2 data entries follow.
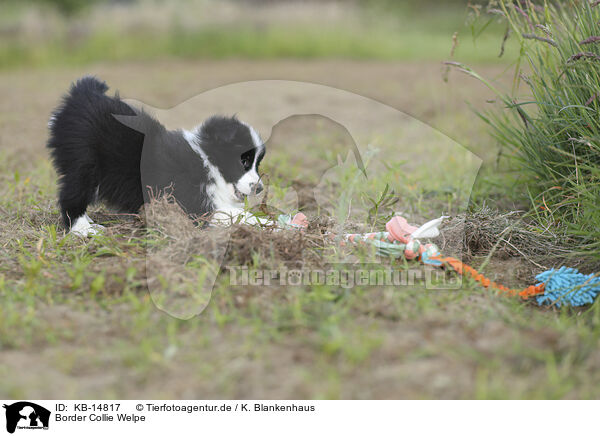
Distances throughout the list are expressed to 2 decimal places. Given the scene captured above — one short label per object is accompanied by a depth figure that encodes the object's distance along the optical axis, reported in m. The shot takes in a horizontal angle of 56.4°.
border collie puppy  2.94
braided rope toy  2.38
